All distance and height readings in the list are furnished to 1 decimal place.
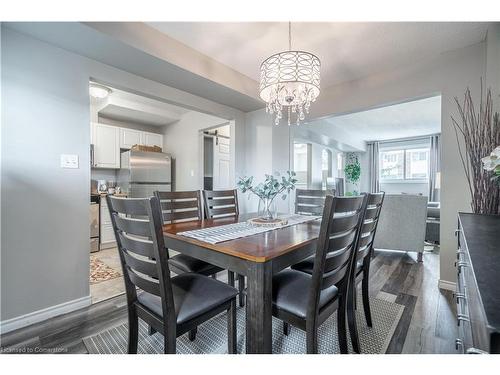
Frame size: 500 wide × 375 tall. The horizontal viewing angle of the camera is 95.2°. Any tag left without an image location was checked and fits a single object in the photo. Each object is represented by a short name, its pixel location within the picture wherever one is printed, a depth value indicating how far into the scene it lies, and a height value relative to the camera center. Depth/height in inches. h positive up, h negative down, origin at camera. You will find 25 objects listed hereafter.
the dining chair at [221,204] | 85.3 -8.2
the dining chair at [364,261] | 54.2 -21.4
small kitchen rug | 98.2 -41.5
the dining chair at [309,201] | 93.9 -7.7
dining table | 38.7 -14.3
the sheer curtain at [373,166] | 299.0 +23.1
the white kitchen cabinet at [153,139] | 183.5 +35.7
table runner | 50.9 -12.3
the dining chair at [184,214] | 66.7 -11.2
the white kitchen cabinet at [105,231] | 141.9 -30.3
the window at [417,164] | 271.1 +23.7
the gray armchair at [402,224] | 120.3 -21.9
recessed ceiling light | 129.1 +52.9
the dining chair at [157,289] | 38.3 -22.3
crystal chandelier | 71.2 +33.8
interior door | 184.7 +17.0
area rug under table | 56.2 -41.1
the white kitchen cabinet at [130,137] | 166.2 +33.8
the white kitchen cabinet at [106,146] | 153.4 +25.4
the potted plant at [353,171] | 284.0 +15.7
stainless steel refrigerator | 157.0 +7.2
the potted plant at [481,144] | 66.6 +12.4
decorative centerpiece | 68.1 -1.5
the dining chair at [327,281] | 39.7 -19.7
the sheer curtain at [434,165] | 256.1 +21.4
